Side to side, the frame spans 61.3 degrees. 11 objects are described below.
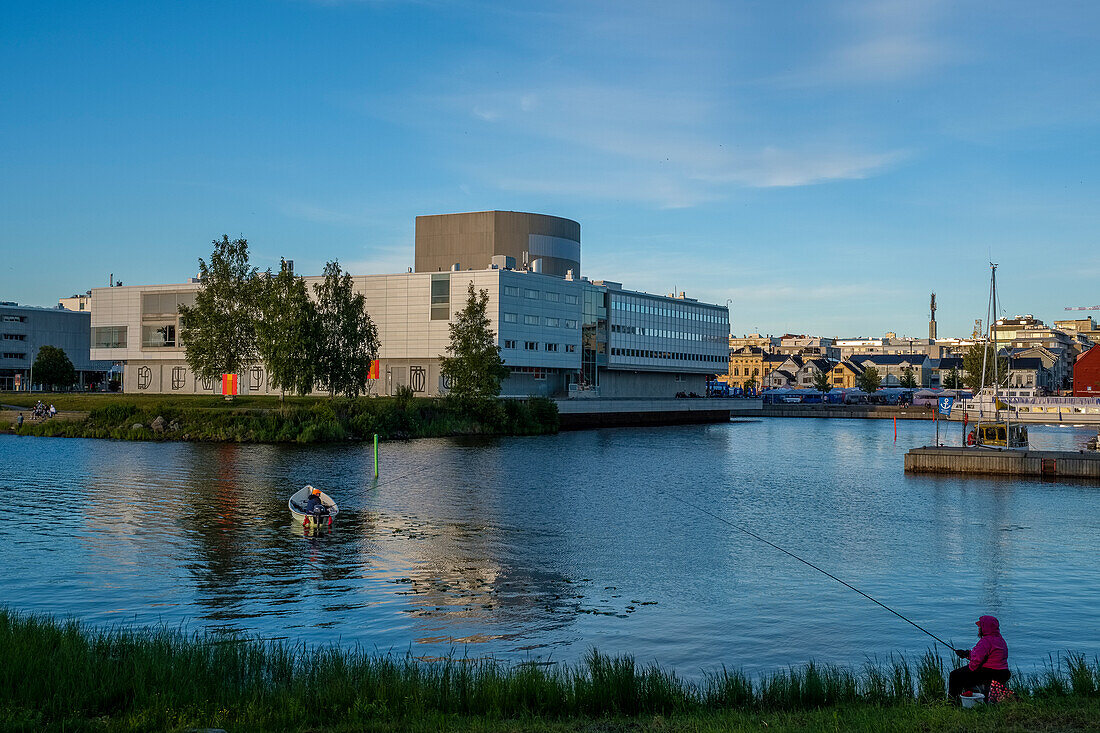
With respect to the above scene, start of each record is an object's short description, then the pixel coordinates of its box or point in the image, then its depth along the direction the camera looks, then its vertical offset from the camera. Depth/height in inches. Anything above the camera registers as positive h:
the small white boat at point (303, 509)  1443.2 -194.1
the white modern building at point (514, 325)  5009.8 +388.6
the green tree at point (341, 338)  3772.1 +206.6
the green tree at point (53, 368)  6254.9 +107.8
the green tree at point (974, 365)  7440.9 +254.2
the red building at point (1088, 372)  7229.3 +202.3
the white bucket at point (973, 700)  582.6 -192.0
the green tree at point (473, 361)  4047.7 +124.4
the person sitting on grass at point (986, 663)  607.5 -175.7
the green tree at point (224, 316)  3821.4 +292.4
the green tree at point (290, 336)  3624.5 +202.6
